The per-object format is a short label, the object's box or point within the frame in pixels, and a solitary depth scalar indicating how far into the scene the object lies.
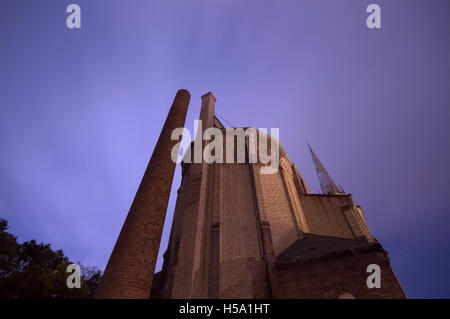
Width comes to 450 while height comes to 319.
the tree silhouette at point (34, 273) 15.64
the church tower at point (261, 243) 8.68
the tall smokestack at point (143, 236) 7.62
